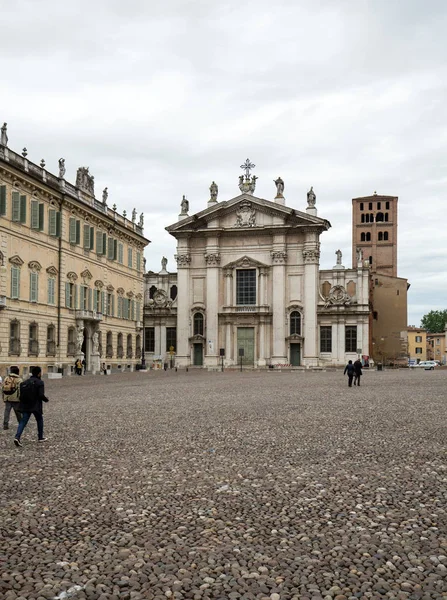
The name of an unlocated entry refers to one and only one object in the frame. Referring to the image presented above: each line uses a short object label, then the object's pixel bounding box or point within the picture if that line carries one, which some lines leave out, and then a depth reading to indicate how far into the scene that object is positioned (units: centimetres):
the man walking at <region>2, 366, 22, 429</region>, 1346
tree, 15712
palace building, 3947
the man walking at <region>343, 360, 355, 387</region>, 3183
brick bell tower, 10150
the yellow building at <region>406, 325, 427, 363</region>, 13962
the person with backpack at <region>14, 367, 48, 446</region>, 1258
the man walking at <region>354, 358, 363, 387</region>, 3203
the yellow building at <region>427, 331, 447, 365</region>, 14788
